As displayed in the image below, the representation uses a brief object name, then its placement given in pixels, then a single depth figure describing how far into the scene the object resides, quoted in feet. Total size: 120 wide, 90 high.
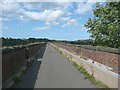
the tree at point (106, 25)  35.67
